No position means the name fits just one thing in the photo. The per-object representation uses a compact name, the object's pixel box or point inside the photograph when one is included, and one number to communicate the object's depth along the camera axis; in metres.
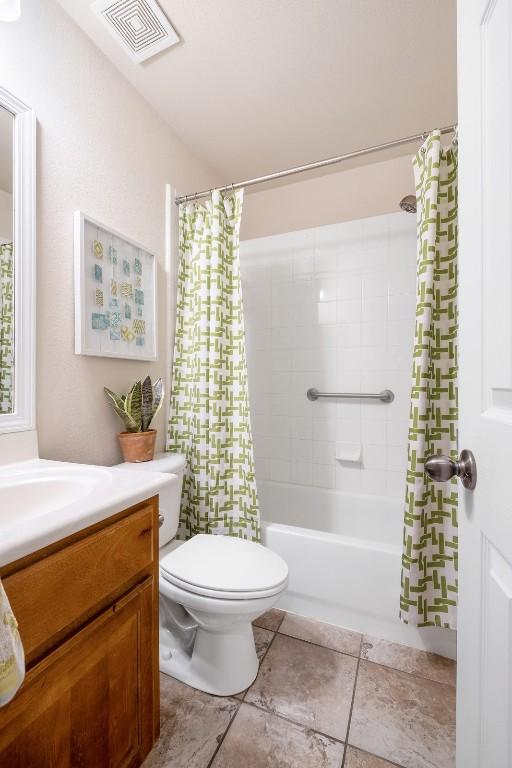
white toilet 1.09
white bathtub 1.40
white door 0.47
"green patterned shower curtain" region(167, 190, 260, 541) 1.64
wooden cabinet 0.62
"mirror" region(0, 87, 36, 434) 1.07
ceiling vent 1.22
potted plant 1.42
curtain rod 1.36
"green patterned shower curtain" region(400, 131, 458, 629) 1.29
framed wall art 1.29
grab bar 2.02
